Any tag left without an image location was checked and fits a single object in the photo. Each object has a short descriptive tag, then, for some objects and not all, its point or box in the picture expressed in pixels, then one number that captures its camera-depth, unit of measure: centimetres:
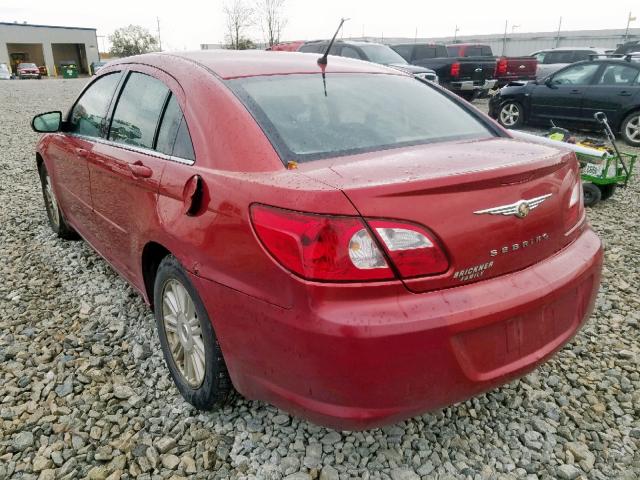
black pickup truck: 1437
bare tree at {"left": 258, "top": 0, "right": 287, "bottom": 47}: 3675
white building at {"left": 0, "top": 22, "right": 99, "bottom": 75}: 5738
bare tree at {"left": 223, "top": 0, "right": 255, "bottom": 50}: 3853
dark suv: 1262
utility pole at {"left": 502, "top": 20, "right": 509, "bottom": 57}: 4554
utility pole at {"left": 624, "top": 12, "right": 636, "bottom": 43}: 5108
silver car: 1753
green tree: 6406
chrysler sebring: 160
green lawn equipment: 562
